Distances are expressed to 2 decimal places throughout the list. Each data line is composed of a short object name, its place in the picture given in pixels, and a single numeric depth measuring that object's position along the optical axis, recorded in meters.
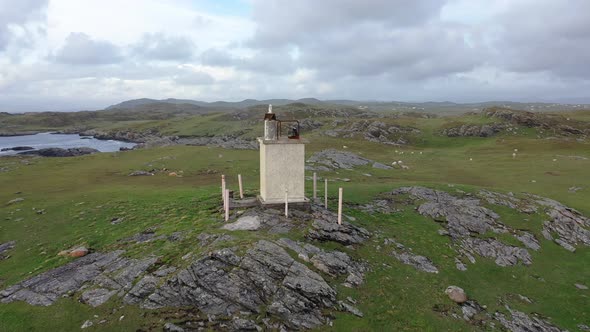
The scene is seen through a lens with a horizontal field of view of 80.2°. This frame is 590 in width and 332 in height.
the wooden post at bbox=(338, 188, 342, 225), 24.86
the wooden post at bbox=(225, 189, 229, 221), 24.36
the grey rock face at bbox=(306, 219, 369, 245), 22.98
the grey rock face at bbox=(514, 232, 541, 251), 28.08
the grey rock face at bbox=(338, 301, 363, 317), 17.27
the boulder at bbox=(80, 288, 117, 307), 16.67
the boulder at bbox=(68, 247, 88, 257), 21.91
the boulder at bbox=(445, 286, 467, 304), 20.08
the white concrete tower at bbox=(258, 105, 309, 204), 25.78
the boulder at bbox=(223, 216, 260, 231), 22.70
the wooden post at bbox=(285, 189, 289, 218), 24.86
